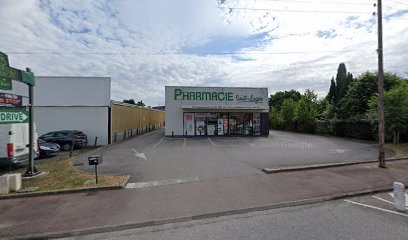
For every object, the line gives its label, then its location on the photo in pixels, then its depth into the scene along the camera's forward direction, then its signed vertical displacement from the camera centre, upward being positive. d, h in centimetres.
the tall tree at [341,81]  4609 +747
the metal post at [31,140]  929 -84
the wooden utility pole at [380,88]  1074 +141
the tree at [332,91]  4852 +572
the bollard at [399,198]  604 -189
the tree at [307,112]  3256 +105
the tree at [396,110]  1773 +77
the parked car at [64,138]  1702 -139
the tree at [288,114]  3636 +87
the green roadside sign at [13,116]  949 +5
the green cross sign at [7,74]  827 +153
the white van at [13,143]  1004 -107
